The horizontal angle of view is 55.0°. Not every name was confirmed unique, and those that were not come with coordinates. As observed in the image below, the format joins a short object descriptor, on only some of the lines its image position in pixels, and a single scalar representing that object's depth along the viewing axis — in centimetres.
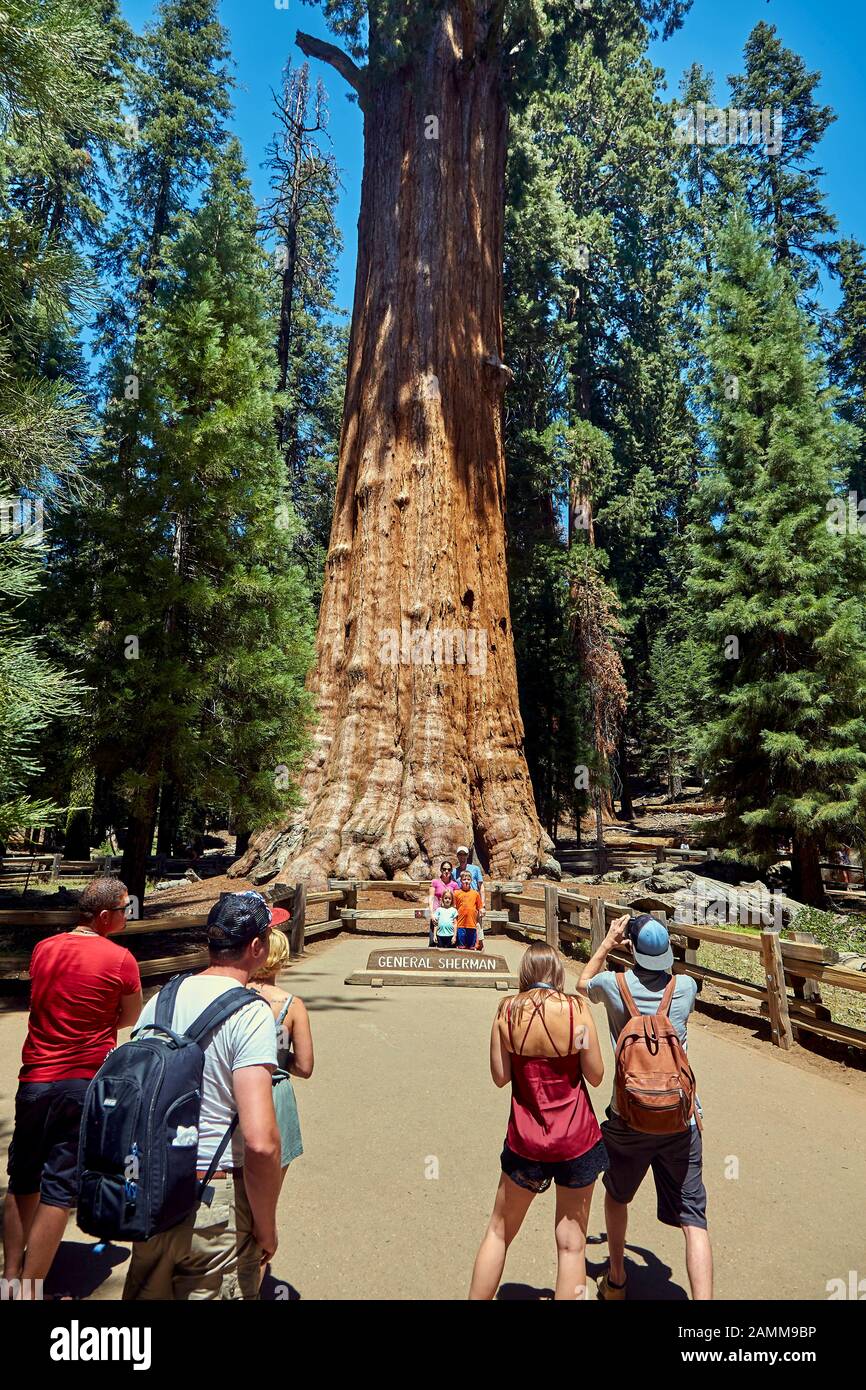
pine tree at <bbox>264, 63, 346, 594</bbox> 2934
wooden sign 1012
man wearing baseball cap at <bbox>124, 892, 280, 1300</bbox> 242
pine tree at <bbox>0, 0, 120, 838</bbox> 690
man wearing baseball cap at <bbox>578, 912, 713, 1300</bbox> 341
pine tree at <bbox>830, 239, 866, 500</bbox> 3672
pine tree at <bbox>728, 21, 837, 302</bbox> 3997
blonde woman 293
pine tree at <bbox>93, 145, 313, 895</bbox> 1054
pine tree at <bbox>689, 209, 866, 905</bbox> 1578
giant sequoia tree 1562
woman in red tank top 317
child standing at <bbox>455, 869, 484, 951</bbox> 1136
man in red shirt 332
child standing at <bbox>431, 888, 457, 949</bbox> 1127
